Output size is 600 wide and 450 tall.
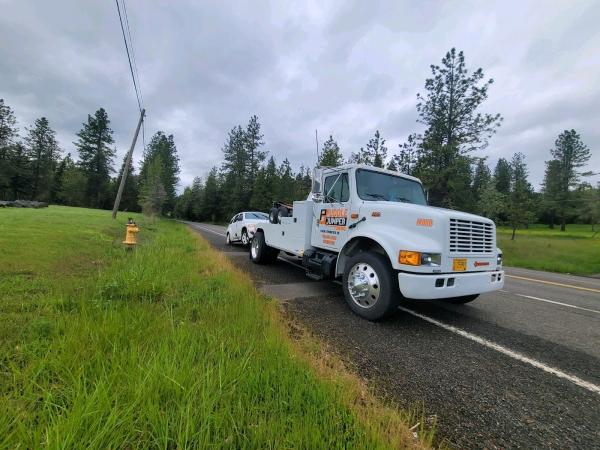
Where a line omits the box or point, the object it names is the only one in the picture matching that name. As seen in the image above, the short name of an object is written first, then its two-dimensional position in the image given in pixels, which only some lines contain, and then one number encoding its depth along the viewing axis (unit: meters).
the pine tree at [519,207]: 33.41
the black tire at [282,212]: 7.18
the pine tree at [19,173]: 53.62
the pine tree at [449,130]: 24.52
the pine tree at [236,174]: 56.35
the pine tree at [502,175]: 68.00
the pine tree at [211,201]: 65.38
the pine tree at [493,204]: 34.91
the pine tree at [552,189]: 55.00
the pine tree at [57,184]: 64.19
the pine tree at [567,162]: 53.94
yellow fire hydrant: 7.10
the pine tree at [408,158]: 26.93
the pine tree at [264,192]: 52.00
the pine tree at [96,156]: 61.56
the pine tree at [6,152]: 50.12
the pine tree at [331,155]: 24.81
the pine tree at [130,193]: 69.94
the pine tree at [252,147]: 57.81
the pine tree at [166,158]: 57.61
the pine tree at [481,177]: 67.56
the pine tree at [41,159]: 60.31
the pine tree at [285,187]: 52.16
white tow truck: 3.74
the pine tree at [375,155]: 27.66
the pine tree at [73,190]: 61.56
